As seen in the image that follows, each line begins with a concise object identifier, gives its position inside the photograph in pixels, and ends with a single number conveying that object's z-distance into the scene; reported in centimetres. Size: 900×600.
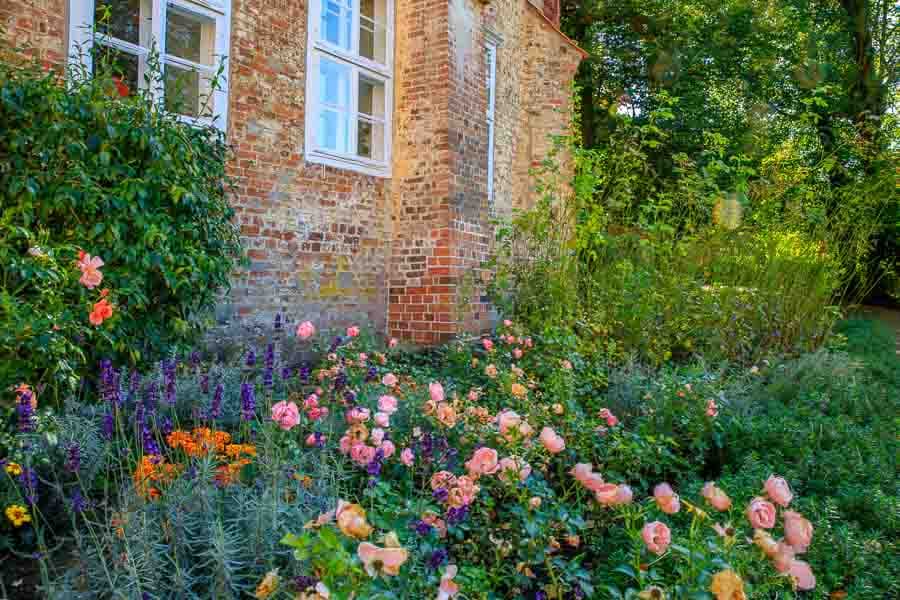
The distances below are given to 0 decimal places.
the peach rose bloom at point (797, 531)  155
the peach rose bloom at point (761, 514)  158
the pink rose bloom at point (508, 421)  207
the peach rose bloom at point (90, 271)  262
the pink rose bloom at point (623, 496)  181
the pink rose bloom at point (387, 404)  227
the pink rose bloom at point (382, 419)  224
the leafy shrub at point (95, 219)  292
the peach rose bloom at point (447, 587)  140
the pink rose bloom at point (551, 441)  199
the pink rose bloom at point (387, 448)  219
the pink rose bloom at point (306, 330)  301
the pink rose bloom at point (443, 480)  202
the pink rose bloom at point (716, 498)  163
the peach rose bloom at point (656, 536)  160
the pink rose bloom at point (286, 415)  206
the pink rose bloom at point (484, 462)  189
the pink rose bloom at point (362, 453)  210
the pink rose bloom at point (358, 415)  228
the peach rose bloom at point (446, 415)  234
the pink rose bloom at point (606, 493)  180
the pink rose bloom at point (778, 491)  163
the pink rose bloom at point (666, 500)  168
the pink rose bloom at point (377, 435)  218
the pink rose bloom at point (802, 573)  150
